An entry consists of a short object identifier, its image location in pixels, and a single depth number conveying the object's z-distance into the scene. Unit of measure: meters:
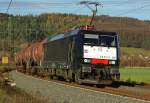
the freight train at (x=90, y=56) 28.48
